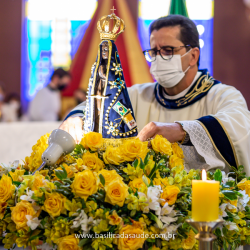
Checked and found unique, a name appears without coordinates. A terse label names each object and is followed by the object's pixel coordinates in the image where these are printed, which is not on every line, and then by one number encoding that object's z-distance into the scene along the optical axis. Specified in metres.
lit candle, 1.86
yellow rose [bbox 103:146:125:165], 2.25
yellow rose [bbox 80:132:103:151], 2.30
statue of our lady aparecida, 2.47
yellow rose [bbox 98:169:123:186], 2.14
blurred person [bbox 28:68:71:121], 10.21
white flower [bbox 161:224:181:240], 2.10
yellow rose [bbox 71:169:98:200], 2.08
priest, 2.90
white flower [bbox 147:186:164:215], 2.09
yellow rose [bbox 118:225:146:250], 2.04
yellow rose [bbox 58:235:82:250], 2.07
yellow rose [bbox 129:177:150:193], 2.14
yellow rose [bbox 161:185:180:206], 2.13
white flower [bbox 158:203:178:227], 2.10
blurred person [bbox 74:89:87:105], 12.93
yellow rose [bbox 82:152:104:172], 2.26
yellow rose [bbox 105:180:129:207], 2.07
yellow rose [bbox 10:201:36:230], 2.10
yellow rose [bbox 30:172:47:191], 2.16
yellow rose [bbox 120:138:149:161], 2.26
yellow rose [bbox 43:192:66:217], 2.09
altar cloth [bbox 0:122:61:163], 4.95
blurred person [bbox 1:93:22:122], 12.26
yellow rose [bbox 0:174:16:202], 2.21
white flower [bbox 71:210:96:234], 2.06
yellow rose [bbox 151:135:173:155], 2.37
